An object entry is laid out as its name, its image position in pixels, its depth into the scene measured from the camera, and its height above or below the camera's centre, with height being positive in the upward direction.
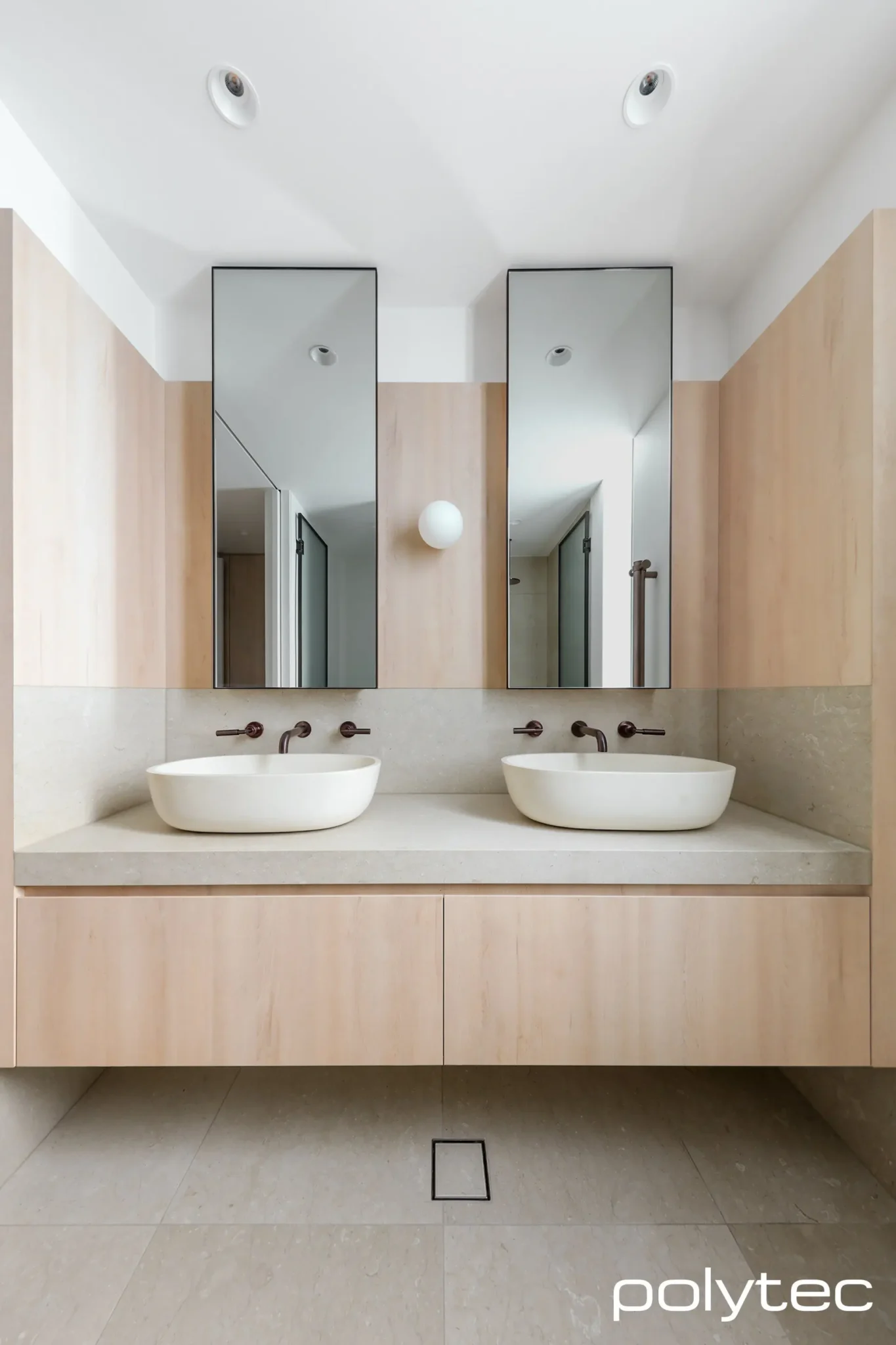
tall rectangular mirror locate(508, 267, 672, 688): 2.07 +0.65
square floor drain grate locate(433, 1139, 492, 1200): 1.43 -1.10
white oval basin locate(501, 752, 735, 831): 1.52 -0.29
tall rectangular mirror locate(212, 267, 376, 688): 2.08 +0.56
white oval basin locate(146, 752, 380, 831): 1.51 -0.29
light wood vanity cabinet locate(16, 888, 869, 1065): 1.42 -0.64
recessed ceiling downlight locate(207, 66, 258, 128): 1.43 +1.25
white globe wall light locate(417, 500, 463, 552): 2.06 +0.45
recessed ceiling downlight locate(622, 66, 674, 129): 1.44 +1.26
